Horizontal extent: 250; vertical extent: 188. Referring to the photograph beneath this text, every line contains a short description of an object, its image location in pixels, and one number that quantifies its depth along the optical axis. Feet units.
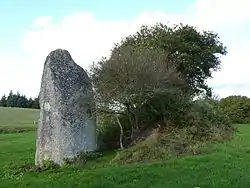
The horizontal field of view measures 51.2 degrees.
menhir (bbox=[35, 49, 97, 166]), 38.58
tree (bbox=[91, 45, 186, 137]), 39.77
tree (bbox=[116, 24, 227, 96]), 74.14
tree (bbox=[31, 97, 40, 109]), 207.00
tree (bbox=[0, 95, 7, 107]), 235.79
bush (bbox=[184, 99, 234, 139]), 43.72
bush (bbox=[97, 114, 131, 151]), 43.21
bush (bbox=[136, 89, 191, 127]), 43.36
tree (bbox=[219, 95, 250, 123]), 107.31
